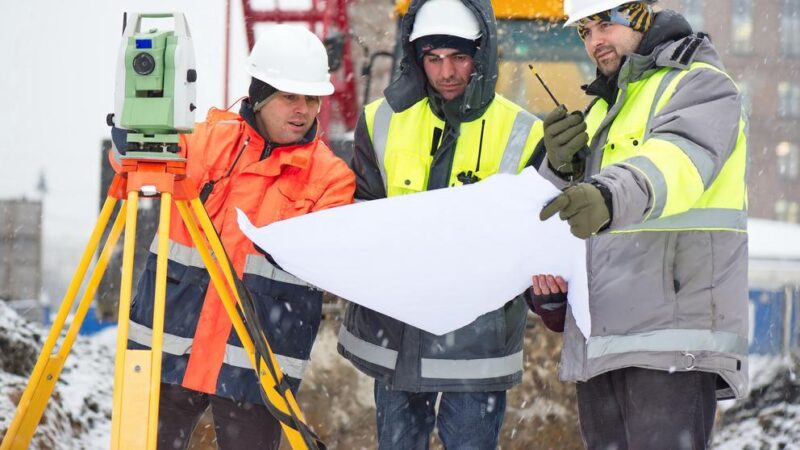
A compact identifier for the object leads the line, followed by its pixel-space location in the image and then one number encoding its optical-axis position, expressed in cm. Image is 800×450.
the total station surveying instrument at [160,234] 430
